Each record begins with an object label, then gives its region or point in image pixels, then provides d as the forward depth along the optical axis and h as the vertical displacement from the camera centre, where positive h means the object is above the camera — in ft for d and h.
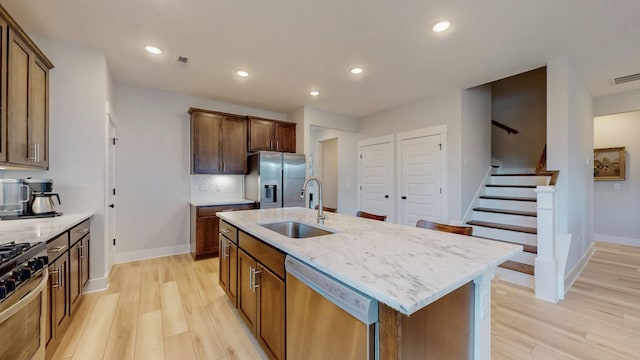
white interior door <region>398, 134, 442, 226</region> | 14.08 +0.08
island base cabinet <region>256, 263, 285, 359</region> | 4.84 -2.68
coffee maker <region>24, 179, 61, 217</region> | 7.74 -0.52
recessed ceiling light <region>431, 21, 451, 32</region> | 7.52 +4.56
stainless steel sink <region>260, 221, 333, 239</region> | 7.03 -1.35
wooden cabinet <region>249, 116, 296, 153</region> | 14.98 +2.74
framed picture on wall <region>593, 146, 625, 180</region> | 15.97 +1.05
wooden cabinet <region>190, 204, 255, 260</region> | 12.64 -2.51
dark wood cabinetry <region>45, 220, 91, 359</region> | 5.66 -2.52
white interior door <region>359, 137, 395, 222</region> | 16.66 +0.23
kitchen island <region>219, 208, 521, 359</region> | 2.81 -1.16
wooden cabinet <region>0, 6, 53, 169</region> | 6.07 +2.18
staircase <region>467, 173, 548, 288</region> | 10.34 -1.82
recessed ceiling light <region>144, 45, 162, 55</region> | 9.04 +4.65
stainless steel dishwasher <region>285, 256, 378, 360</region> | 3.00 -1.87
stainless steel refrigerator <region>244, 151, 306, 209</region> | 14.11 +0.08
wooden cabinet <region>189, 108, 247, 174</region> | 13.53 +2.06
